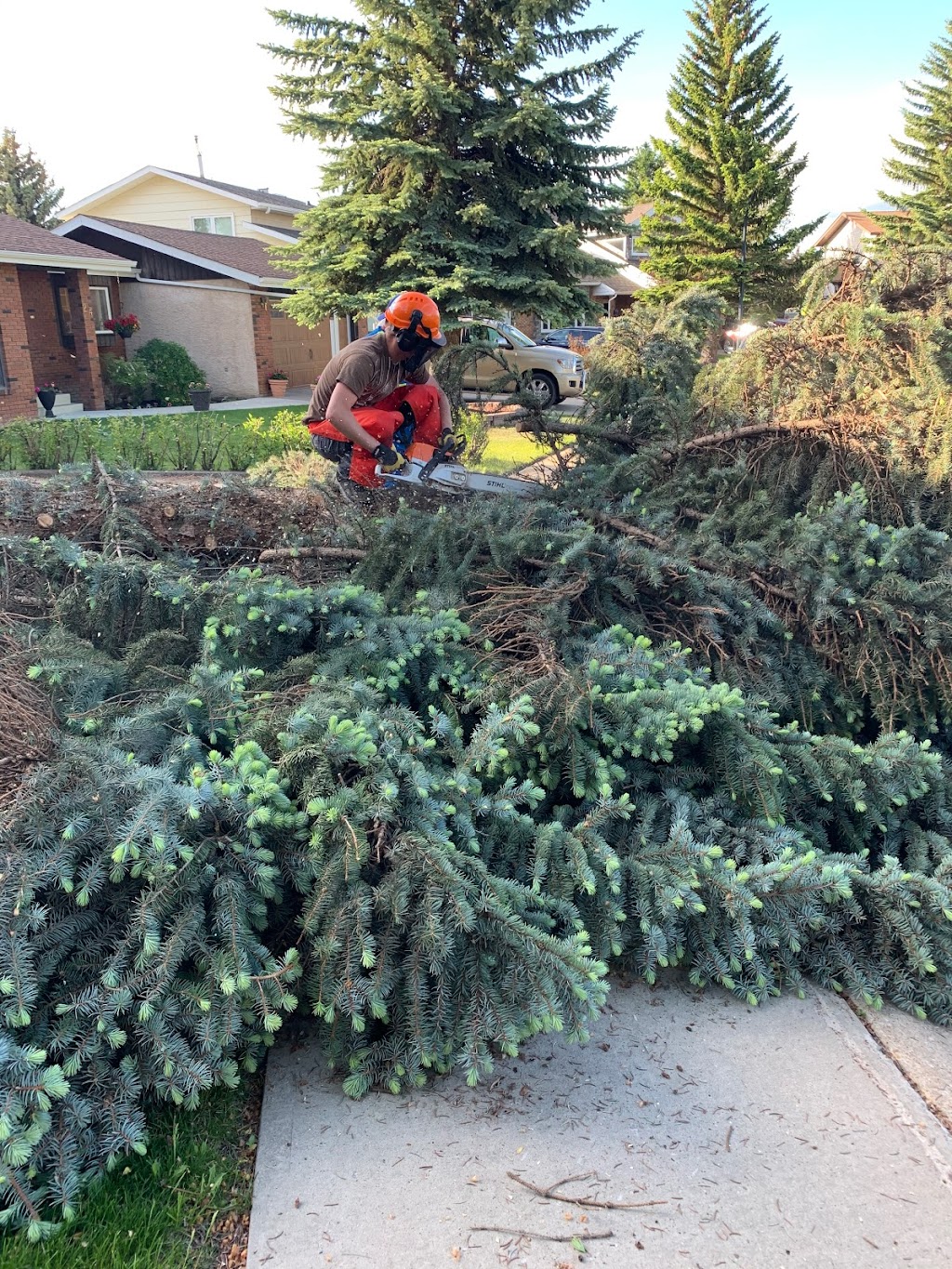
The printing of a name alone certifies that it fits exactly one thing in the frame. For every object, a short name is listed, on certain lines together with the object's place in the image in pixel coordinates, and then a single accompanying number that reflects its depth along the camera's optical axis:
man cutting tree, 4.64
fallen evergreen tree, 2.03
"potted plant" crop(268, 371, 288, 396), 20.88
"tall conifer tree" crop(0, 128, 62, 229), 39.69
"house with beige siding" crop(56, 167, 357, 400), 20.22
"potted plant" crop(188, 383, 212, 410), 18.39
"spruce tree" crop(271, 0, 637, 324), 9.95
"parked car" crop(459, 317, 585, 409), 16.59
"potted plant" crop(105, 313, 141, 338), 19.81
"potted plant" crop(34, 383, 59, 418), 16.50
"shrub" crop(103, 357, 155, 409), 19.00
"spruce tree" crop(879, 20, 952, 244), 23.95
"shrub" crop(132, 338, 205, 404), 19.41
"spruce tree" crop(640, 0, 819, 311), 22.25
